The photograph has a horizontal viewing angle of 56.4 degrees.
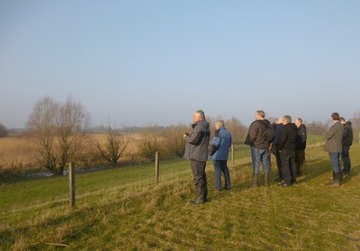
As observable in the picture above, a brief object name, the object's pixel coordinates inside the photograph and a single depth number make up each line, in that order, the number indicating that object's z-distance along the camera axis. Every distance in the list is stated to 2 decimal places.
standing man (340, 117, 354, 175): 11.38
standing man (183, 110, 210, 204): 7.05
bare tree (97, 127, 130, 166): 35.09
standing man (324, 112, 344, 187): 9.41
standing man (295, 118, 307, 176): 11.03
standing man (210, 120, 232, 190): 8.77
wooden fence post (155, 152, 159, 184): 11.18
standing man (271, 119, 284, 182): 9.87
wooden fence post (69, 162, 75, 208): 7.32
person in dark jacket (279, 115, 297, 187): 9.43
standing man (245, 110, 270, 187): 8.91
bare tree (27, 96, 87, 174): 31.30
